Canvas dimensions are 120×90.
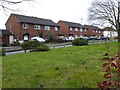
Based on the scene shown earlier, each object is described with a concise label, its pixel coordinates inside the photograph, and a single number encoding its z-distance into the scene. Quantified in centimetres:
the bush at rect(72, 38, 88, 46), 1600
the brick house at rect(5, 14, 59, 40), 2487
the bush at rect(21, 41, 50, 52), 1054
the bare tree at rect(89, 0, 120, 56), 1966
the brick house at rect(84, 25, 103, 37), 4576
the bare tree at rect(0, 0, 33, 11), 372
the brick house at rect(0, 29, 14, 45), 2359
